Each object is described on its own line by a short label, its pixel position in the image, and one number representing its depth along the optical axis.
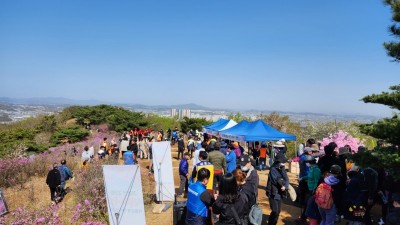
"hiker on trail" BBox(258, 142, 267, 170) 14.06
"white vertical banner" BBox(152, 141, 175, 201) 8.82
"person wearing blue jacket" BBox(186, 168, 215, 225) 4.71
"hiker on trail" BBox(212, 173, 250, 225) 4.33
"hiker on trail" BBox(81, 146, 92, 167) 13.00
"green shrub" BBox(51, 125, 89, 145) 26.48
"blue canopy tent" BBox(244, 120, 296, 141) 13.49
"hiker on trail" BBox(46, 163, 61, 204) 9.99
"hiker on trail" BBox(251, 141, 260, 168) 14.98
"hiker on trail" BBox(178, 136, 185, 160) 17.09
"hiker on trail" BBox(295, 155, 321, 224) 6.53
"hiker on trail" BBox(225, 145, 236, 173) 9.01
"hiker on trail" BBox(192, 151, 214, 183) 6.82
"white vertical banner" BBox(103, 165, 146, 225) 5.88
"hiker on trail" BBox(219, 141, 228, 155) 10.89
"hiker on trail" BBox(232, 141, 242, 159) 11.26
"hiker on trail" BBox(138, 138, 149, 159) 18.10
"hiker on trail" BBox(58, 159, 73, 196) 10.50
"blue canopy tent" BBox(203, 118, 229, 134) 20.36
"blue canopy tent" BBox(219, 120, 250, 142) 14.10
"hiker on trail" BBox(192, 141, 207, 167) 8.75
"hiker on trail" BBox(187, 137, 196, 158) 18.02
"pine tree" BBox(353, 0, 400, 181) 4.57
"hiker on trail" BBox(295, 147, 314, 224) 7.65
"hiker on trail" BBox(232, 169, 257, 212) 4.76
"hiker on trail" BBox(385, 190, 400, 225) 4.16
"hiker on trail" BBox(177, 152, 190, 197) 8.72
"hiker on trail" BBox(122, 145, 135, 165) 10.66
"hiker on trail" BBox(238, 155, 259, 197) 5.57
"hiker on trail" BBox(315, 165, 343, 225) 5.17
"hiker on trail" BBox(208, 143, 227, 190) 8.06
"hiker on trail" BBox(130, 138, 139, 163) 15.45
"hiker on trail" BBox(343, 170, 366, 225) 5.35
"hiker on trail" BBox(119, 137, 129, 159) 15.88
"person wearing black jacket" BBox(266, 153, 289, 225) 6.06
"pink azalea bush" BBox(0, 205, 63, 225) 6.16
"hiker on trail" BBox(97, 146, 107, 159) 15.30
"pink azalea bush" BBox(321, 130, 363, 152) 12.64
